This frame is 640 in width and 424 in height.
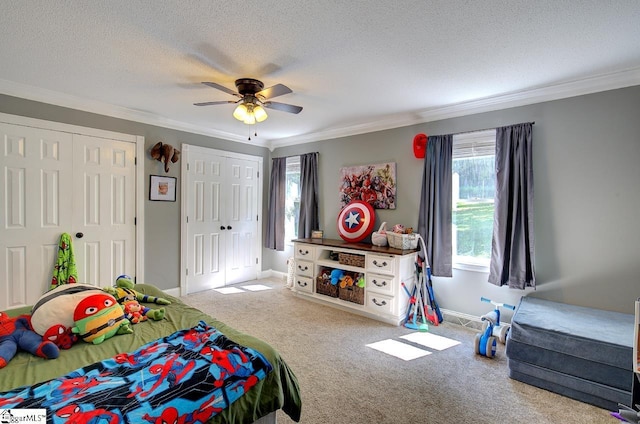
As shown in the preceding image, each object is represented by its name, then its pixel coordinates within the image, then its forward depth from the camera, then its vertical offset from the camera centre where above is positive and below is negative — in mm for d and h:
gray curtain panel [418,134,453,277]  3367 +51
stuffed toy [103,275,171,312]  1990 -645
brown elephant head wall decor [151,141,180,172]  3853 +657
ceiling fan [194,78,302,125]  2580 +922
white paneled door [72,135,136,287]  3367 -95
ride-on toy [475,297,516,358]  2605 -1166
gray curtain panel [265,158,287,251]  5141 -10
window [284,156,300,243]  5082 +83
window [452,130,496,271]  3176 +124
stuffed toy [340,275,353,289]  3684 -963
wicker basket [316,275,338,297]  3829 -1093
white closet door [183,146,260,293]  4328 -235
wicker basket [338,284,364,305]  3568 -1101
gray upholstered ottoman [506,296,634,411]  1926 -1010
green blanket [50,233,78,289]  3151 -708
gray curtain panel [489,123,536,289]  2844 -25
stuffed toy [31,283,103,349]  1475 -611
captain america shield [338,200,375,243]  3945 -207
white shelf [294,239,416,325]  3291 -826
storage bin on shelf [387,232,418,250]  3449 -404
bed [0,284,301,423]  1208 -739
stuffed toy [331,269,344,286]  3787 -922
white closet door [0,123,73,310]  2941 -65
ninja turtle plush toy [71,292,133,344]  1518 -635
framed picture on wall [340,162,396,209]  3879 +303
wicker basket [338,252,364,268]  3578 -670
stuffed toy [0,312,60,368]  1341 -687
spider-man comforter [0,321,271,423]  995 -706
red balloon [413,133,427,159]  3539 +755
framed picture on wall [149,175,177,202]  3922 +191
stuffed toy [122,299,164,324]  1785 -694
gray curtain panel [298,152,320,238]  4680 +130
